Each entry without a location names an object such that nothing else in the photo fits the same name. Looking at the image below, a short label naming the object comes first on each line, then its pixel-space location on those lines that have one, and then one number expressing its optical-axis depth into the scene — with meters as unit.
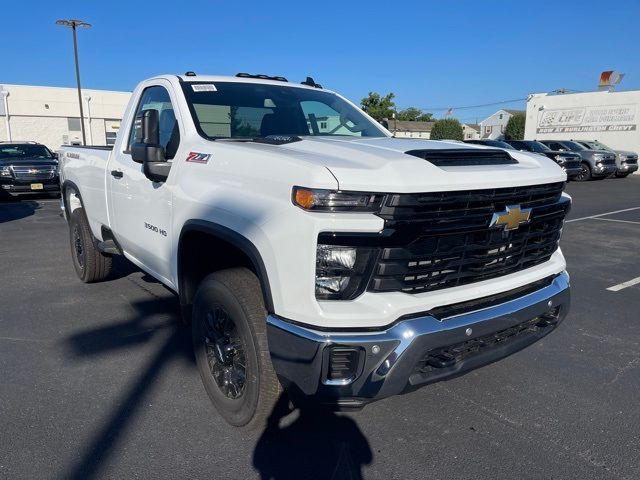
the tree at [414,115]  97.41
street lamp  26.12
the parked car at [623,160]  22.35
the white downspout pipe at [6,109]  35.32
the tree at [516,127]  41.50
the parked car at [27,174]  13.20
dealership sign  29.58
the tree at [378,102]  69.00
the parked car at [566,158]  19.67
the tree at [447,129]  45.34
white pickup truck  2.23
